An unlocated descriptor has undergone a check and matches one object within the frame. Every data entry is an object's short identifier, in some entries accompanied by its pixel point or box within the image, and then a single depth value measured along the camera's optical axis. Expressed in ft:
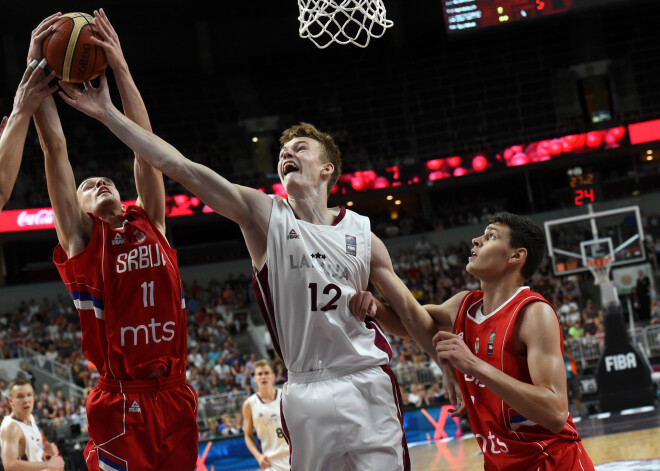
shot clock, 47.16
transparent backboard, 46.50
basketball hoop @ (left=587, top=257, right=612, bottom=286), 43.08
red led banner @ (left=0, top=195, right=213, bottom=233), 64.72
